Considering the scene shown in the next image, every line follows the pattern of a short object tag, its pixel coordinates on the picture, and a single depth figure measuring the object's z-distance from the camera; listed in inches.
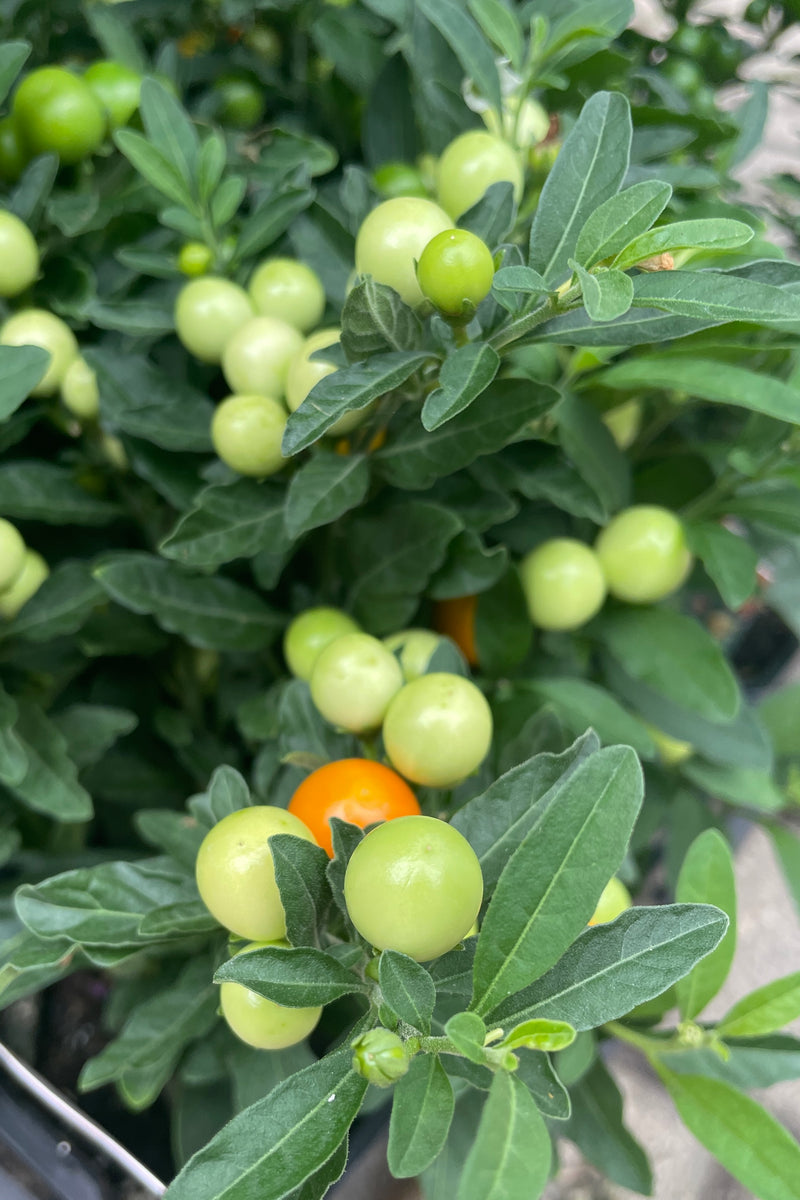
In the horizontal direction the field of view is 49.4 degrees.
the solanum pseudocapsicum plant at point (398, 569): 8.8
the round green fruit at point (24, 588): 15.2
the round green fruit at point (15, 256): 14.6
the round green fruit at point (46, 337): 14.9
